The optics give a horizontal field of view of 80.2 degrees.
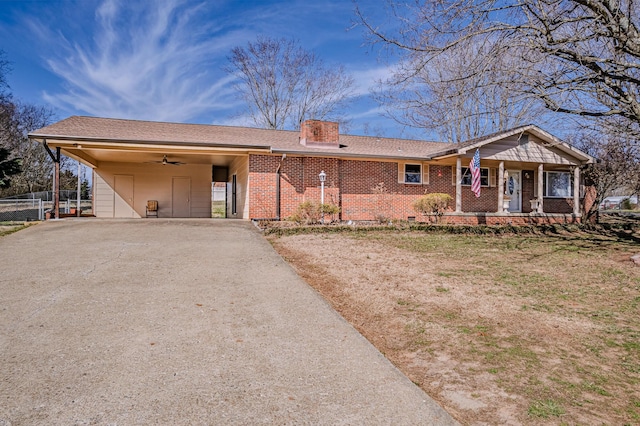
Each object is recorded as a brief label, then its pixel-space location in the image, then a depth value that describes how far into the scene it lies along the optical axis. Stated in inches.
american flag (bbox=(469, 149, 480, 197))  602.5
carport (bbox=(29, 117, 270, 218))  511.8
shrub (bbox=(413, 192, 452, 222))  602.5
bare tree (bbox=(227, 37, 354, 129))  1175.0
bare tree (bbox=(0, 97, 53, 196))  1229.1
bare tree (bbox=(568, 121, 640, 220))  661.3
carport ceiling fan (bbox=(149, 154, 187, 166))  648.6
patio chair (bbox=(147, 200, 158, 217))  725.9
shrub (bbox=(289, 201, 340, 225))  544.1
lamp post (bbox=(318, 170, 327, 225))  548.4
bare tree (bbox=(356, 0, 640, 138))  248.1
